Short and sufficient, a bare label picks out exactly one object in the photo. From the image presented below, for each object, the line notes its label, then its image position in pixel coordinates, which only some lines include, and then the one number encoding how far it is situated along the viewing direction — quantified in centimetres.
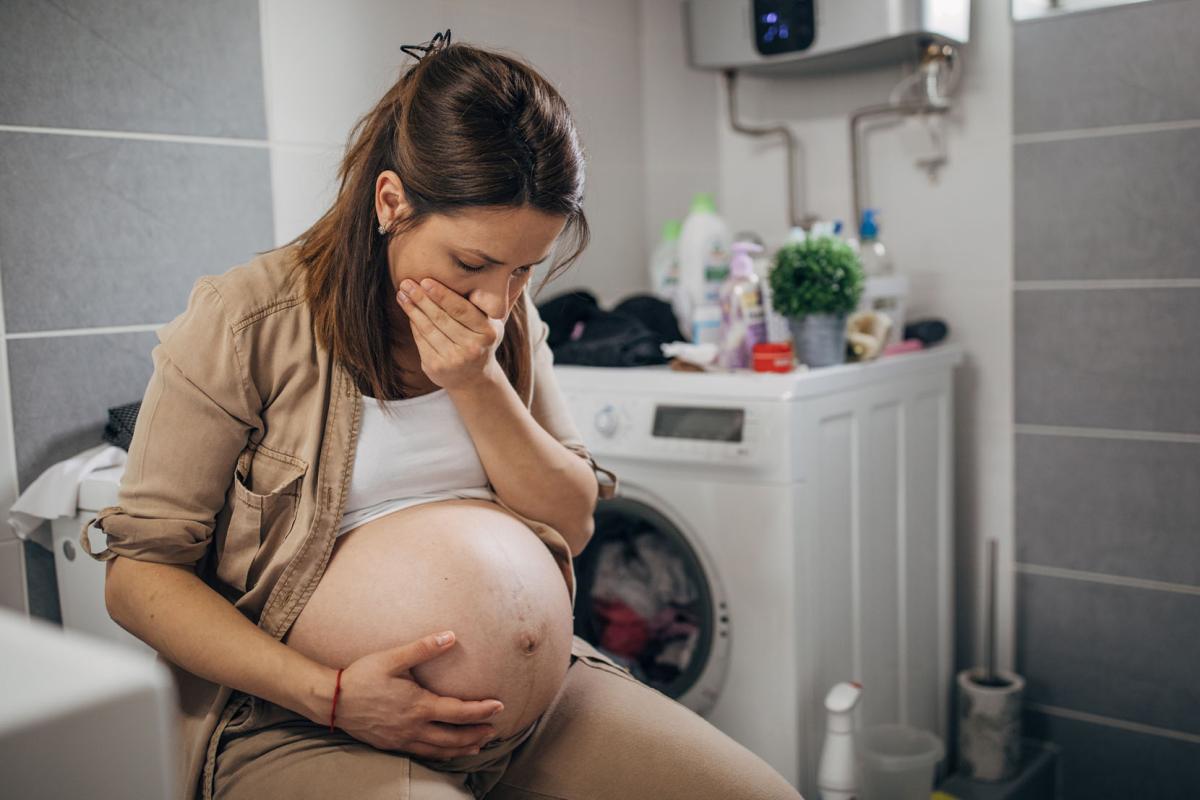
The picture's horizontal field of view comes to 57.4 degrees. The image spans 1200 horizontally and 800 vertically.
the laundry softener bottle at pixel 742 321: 189
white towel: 142
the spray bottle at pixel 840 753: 166
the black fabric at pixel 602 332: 195
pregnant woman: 106
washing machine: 171
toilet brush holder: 209
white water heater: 205
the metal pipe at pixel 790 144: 246
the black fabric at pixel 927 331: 221
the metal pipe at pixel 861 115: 222
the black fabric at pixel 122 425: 150
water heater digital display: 218
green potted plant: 180
